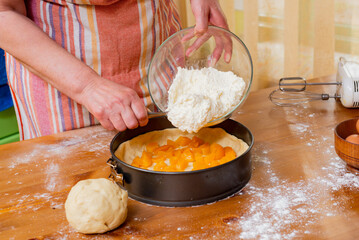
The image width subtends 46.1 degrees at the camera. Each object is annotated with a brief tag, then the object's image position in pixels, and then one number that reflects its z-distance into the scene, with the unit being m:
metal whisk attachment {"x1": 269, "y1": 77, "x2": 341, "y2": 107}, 1.52
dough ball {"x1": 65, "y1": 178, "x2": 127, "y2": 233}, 0.85
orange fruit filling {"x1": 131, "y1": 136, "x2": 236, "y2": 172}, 1.06
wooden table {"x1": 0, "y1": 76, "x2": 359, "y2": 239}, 0.87
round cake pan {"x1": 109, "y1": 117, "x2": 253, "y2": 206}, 0.94
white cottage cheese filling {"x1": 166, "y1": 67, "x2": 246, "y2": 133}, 1.00
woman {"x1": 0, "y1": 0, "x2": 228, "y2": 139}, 1.17
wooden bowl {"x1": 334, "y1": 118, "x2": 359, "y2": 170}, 1.01
